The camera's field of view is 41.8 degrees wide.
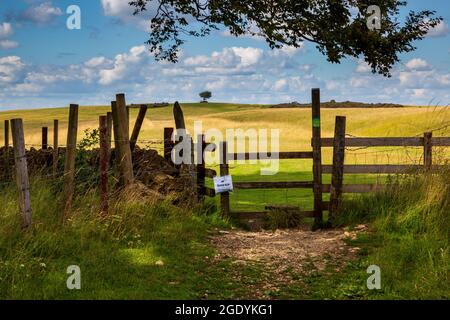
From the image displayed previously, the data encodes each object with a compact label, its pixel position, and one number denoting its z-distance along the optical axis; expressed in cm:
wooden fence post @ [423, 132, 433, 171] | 1262
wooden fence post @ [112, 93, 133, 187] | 1138
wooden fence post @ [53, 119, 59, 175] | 1370
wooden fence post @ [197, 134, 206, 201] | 1344
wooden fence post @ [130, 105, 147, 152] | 1336
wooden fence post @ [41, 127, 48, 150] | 2130
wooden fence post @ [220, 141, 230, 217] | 1332
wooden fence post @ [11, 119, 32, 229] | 877
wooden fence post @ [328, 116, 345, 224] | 1301
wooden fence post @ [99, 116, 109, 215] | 1015
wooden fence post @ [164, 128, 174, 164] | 1358
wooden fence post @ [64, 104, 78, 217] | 995
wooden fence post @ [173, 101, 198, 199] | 1311
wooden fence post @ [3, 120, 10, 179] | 1516
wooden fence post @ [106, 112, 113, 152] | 1080
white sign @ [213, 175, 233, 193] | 1316
